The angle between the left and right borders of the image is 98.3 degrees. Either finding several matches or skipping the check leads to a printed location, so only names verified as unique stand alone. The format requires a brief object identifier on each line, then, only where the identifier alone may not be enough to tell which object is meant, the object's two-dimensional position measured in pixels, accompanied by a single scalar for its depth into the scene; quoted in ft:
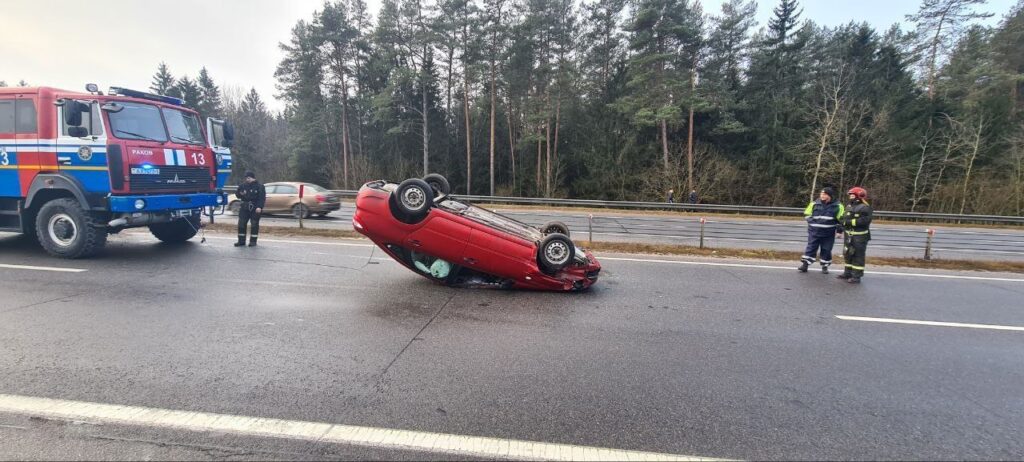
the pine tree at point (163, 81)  157.38
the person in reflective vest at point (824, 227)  25.71
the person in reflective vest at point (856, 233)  23.79
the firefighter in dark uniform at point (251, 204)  29.58
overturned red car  18.76
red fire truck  22.63
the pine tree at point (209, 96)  153.79
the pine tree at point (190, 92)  148.07
